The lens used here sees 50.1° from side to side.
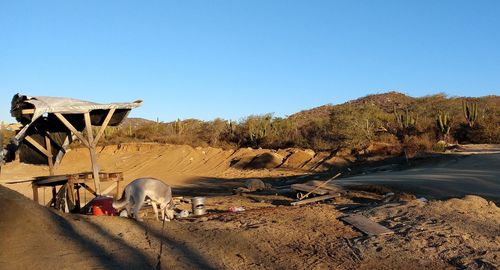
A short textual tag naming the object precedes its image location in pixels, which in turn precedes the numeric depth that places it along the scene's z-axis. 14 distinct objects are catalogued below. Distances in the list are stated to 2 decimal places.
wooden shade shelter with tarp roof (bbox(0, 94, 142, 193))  11.92
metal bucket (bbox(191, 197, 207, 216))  12.38
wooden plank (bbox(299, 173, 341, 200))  14.73
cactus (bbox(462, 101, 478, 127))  37.15
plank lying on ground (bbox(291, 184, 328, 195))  15.12
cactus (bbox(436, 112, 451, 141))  35.50
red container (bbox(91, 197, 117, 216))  11.23
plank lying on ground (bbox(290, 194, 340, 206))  13.40
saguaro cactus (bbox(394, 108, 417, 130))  38.84
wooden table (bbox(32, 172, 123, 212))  12.57
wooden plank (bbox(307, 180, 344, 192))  15.75
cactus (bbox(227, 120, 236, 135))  46.07
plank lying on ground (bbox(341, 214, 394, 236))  8.94
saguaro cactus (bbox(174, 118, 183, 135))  48.66
